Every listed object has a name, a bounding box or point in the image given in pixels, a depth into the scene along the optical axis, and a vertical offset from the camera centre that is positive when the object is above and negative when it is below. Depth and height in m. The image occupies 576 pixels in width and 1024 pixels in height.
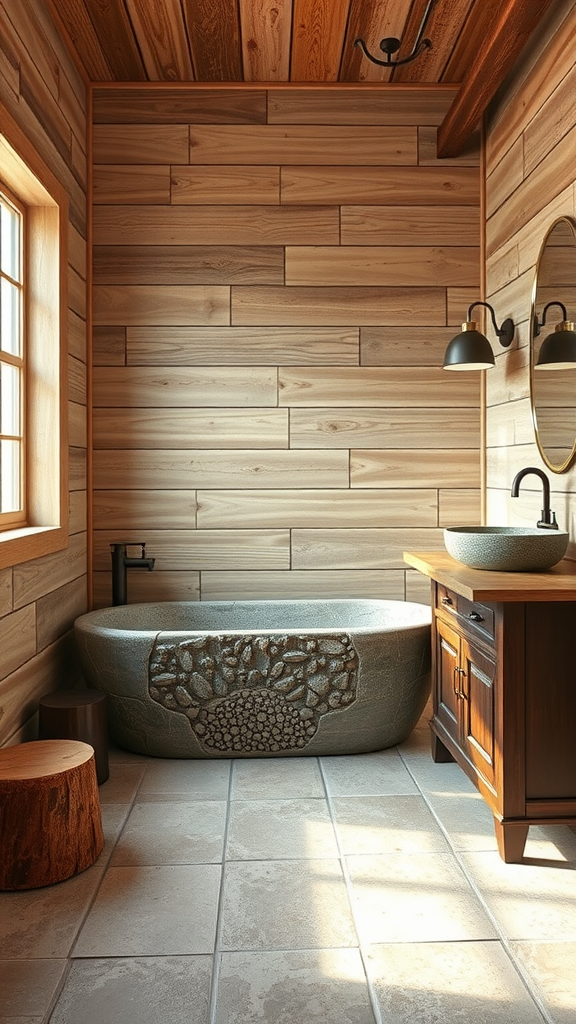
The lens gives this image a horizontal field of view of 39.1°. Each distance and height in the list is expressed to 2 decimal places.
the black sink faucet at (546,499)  2.74 -0.03
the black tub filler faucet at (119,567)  3.64 -0.34
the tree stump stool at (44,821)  2.07 -0.86
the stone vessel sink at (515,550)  2.40 -0.18
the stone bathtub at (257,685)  2.94 -0.71
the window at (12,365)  2.96 +0.47
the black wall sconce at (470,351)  3.28 +0.57
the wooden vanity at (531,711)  2.17 -0.59
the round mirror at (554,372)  2.74 +0.47
